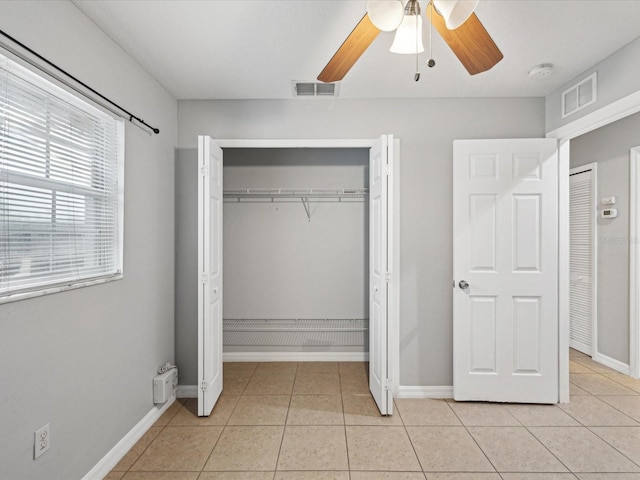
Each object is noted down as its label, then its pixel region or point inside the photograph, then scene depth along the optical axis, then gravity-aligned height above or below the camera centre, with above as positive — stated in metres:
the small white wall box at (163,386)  2.72 -1.10
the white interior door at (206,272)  2.72 -0.25
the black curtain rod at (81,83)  1.50 +0.78
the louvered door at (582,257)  4.03 -0.18
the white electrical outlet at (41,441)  1.63 -0.90
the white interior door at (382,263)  2.76 -0.18
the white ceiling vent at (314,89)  2.93 +1.20
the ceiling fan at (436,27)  1.35 +0.84
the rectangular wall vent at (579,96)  2.58 +1.05
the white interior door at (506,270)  2.95 -0.24
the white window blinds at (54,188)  1.51 +0.24
